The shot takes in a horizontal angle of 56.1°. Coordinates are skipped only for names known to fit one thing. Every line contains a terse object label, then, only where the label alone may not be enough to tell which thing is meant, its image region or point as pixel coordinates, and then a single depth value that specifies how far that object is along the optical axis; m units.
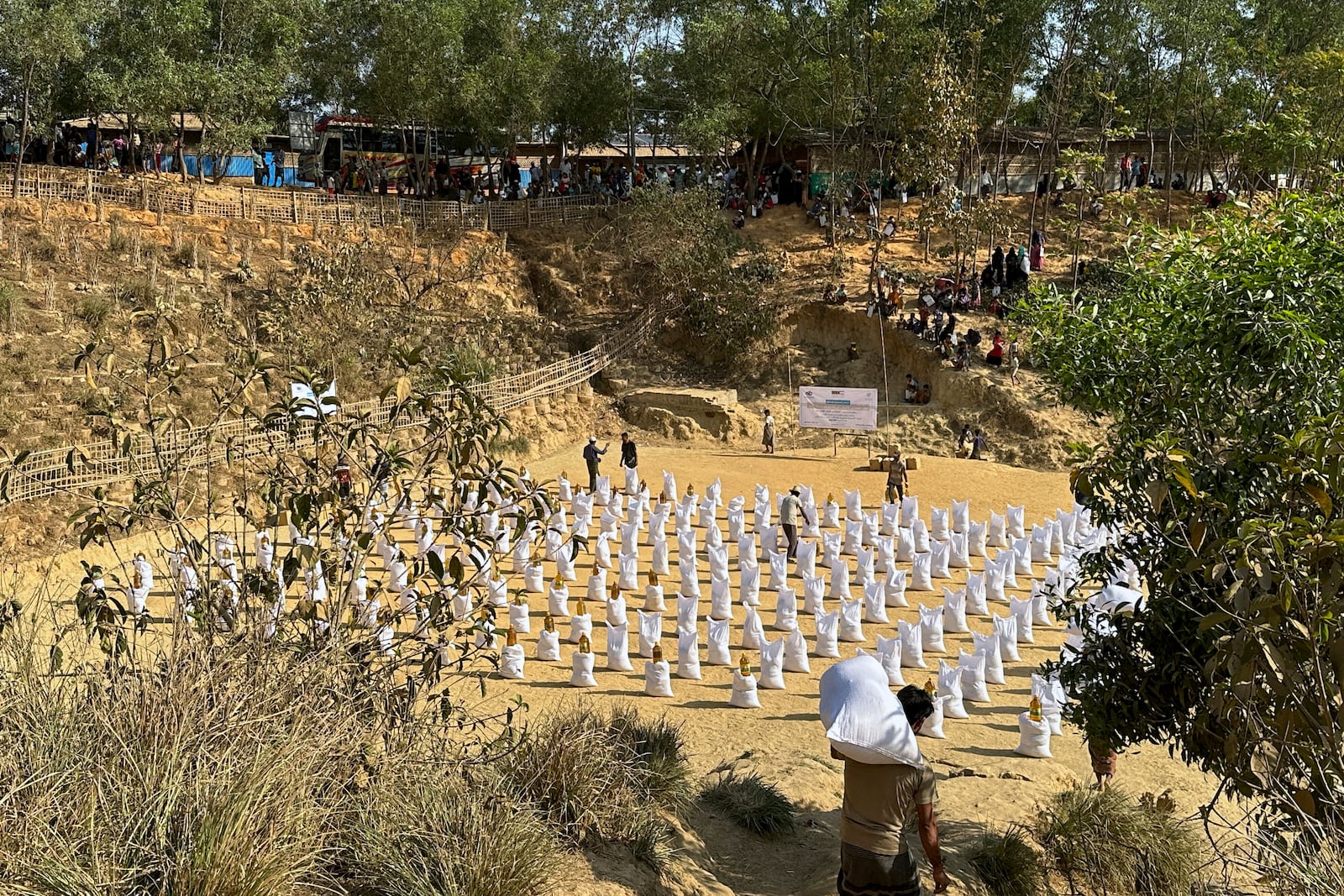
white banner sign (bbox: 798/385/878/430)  24.09
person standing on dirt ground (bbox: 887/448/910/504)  20.28
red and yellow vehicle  37.67
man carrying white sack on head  5.45
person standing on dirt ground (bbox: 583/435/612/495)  20.38
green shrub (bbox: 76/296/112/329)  24.34
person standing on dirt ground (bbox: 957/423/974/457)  25.53
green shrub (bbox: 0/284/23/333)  23.34
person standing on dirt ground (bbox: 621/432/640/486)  21.32
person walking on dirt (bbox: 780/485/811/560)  17.25
